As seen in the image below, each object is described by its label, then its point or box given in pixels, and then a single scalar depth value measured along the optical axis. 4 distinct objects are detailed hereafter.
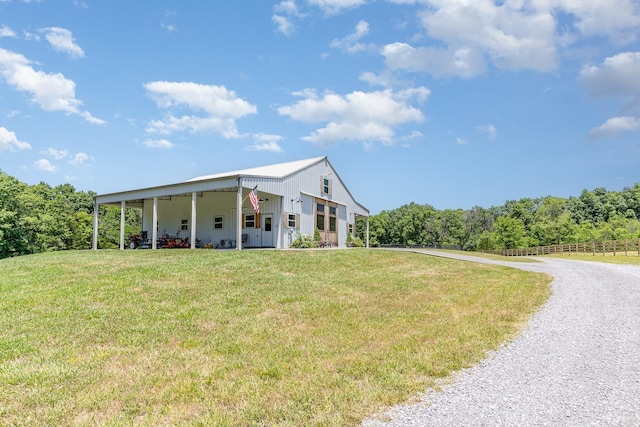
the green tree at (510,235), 57.22
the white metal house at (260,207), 19.06
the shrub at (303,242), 19.72
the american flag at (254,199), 17.06
